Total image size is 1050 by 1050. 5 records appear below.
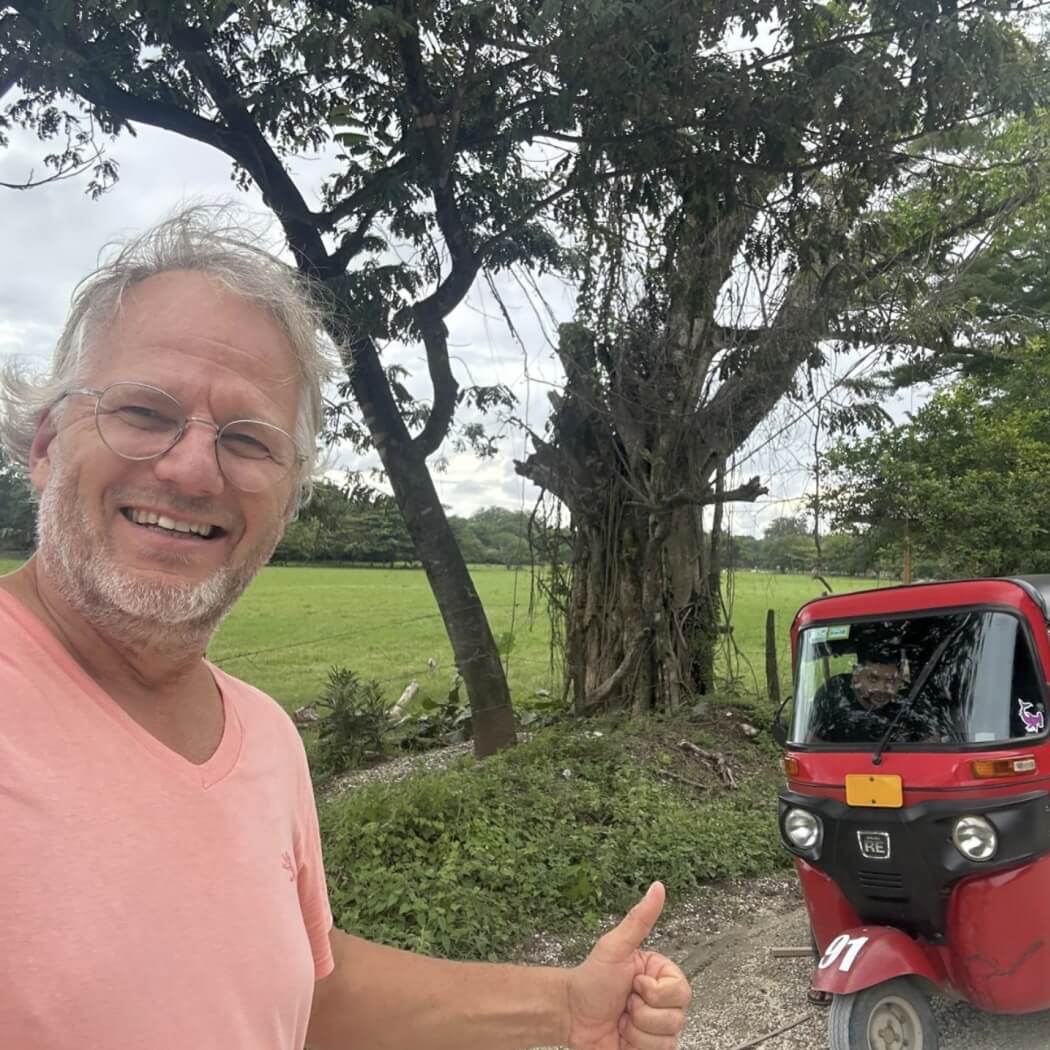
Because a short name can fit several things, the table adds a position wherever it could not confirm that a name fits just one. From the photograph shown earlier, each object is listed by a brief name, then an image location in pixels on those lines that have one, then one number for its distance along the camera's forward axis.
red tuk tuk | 2.99
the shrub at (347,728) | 8.26
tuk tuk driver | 3.46
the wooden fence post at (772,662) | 9.62
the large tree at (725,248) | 5.34
